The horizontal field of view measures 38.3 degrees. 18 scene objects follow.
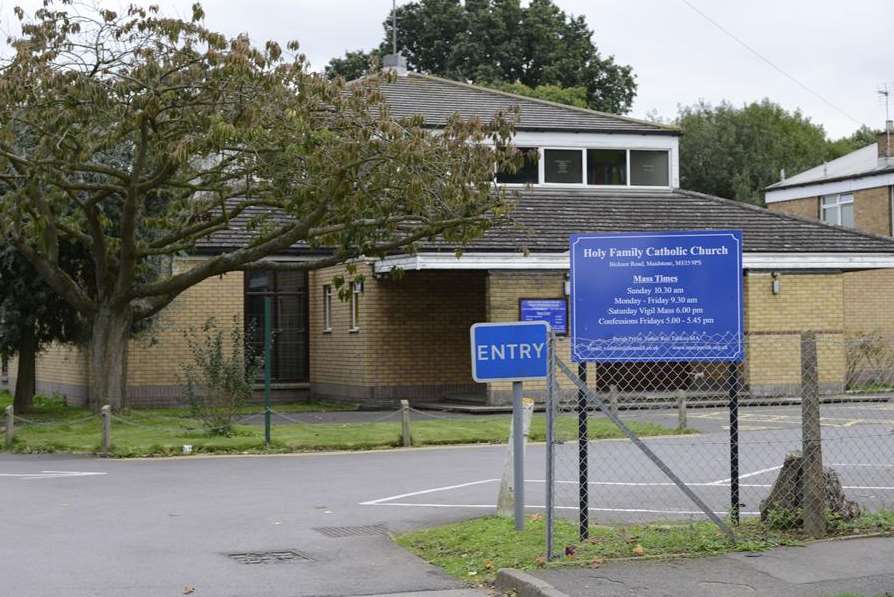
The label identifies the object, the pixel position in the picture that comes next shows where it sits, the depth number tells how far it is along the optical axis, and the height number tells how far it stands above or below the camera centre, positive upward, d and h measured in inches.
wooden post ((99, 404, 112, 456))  791.7 -50.2
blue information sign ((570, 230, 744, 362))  403.9 +18.5
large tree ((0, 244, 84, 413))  1018.1 +33.3
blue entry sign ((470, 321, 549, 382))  415.2 +0.0
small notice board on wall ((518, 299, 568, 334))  1123.3 +33.9
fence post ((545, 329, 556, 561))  380.5 -26.0
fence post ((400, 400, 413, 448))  833.5 -48.3
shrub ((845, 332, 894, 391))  1187.3 -14.1
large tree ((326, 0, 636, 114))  2421.3 +576.0
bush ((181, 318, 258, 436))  845.2 -25.0
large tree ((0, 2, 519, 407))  743.1 +119.1
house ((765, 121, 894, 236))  1685.5 +219.2
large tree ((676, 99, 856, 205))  2568.9 +395.6
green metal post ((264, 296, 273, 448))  791.7 -1.4
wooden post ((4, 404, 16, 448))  837.2 -48.5
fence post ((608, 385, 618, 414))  749.0 -31.3
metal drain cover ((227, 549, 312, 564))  427.5 -69.2
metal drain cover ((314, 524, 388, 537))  481.1 -68.1
